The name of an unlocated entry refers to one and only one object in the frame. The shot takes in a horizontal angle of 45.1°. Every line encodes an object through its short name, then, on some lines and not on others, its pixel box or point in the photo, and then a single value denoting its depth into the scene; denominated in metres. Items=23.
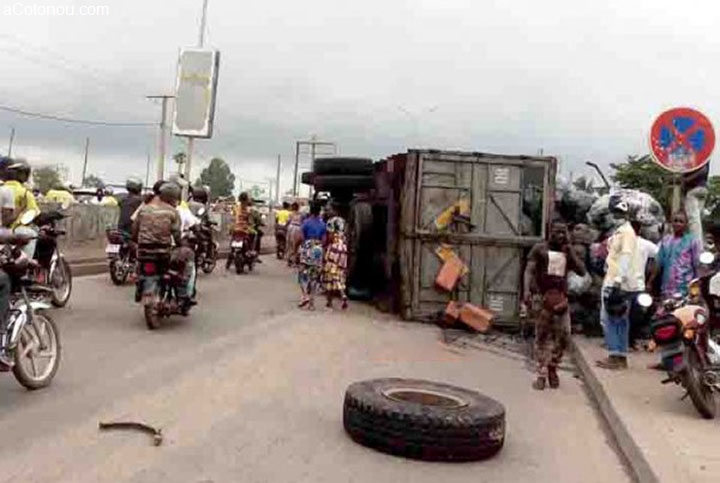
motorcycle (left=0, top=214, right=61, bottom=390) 6.37
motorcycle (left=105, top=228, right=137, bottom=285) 13.61
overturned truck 12.53
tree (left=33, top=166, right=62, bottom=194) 46.75
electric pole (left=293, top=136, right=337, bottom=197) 53.31
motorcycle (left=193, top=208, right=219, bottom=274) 16.38
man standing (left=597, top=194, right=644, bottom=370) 9.13
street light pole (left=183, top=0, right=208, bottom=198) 24.12
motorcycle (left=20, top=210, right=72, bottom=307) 10.72
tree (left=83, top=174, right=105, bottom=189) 68.28
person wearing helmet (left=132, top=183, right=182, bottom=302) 9.98
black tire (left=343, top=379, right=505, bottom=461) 5.60
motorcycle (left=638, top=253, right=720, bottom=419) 6.88
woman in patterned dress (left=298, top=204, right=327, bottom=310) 12.98
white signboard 22.28
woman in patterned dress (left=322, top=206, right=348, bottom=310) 13.08
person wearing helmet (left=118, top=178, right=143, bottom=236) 13.73
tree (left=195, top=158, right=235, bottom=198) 92.12
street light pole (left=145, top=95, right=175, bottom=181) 32.28
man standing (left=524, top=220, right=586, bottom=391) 8.38
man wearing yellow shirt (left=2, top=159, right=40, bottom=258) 9.38
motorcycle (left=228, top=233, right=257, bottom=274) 18.00
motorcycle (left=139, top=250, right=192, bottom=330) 9.91
